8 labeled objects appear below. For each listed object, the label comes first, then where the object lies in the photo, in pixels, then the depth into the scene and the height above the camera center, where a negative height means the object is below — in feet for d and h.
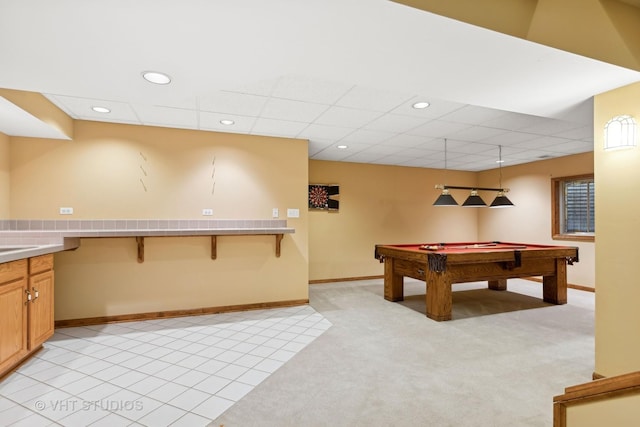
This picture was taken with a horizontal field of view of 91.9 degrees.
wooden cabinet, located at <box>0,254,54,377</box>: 7.77 -2.61
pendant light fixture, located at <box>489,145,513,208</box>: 17.32 +0.81
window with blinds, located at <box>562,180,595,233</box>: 19.07 +0.58
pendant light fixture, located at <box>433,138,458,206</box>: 16.16 +0.80
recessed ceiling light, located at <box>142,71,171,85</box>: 7.68 +3.54
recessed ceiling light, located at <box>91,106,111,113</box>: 11.16 +3.86
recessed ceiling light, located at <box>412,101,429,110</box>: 10.74 +3.90
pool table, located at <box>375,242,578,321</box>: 13.07 -2.41
